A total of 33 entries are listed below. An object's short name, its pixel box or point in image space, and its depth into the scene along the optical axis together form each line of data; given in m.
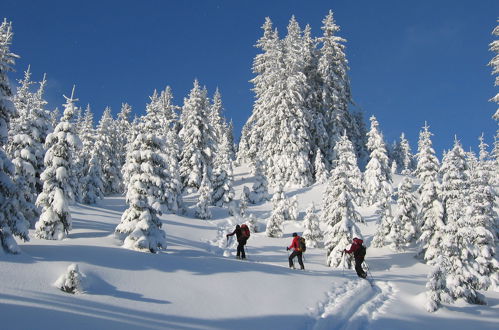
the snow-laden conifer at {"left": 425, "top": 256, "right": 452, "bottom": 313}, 14.36
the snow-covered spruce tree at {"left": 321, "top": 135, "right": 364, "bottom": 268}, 25.58
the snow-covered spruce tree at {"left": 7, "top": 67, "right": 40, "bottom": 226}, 22.03
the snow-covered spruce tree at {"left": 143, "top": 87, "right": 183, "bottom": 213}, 23.00
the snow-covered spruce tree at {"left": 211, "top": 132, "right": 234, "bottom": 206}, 44.44
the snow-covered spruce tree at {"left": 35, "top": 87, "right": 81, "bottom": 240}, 21.97
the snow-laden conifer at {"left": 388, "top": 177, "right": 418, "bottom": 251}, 31.80
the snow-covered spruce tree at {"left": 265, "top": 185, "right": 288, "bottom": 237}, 33.19
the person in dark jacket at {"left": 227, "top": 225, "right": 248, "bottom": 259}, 19.22
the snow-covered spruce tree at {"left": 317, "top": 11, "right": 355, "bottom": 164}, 57.84
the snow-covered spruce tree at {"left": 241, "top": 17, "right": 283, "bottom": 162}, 58.06
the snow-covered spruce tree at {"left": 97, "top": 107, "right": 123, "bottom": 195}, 52.56
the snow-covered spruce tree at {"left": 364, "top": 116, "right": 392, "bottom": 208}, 43.62
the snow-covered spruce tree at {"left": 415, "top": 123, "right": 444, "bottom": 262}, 27.78
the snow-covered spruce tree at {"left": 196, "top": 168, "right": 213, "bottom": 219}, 39.00
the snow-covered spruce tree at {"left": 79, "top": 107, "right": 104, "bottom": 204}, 40.28
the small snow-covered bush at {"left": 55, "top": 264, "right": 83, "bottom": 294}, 9.21
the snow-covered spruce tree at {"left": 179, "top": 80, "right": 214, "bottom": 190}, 50.25
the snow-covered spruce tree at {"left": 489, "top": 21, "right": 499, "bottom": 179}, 31.35
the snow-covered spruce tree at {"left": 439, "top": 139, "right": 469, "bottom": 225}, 28.25
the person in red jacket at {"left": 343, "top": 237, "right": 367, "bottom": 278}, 17.58
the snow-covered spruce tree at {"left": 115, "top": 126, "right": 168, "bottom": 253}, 20.11
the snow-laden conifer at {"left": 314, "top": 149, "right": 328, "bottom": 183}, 51.84
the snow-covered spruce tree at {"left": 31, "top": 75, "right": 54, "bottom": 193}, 25.27
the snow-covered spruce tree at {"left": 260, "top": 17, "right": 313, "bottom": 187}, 51.62
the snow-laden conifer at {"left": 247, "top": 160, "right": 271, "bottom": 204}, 47.59
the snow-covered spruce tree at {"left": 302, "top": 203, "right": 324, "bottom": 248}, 31.29
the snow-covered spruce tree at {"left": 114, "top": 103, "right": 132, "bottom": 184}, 74.75
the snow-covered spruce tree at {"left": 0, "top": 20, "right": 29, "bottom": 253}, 10.74
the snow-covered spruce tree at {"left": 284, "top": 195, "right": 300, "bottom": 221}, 38.31
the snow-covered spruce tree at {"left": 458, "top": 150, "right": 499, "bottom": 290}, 23.91
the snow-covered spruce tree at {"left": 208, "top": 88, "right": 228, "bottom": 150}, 89.82
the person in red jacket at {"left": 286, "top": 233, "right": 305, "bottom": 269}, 18.61
